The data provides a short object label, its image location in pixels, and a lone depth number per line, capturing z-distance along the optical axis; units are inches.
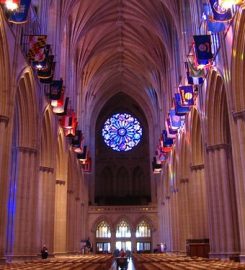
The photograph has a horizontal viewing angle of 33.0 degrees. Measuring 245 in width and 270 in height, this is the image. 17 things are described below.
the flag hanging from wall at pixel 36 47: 723.4
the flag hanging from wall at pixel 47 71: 768.3
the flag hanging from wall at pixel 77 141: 1298.0
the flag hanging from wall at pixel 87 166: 1634.1
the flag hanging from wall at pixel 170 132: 1182.9
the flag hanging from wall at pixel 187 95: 939.3
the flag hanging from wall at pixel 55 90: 913.5
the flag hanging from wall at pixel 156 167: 1589.6
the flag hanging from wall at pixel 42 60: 732.7
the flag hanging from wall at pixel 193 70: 795.4
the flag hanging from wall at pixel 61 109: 975.3
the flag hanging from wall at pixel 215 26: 680.4
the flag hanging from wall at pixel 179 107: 984.3
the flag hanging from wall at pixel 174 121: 1116.5
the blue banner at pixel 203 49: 720.3
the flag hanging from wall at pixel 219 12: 580.1
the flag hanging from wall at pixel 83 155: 1459.2
